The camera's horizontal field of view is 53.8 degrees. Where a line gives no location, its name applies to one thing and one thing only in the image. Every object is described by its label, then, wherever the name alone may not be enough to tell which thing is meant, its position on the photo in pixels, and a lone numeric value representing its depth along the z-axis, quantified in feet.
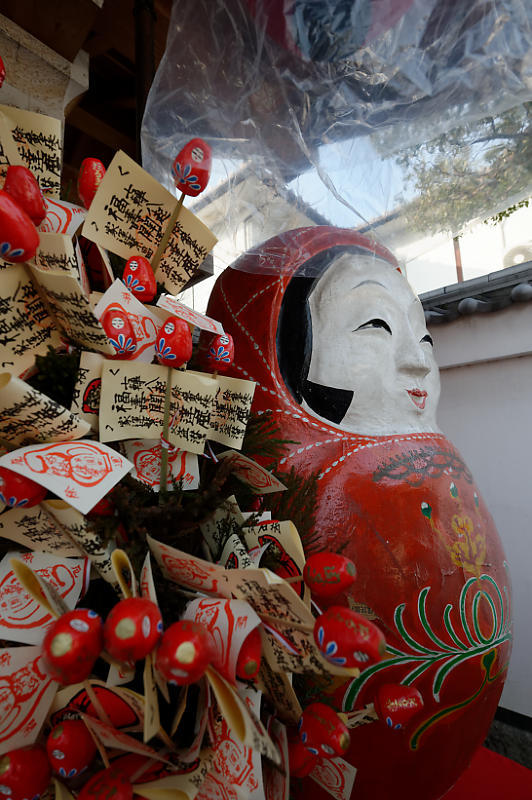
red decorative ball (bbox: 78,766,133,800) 1.61
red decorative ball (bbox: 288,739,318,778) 2.10
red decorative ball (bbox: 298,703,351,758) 1.94
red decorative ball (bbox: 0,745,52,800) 1.53
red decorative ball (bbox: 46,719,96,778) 1.60
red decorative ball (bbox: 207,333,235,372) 2.46
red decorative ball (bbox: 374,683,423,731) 2.34
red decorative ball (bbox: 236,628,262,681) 1.65
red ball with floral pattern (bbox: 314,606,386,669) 1.44
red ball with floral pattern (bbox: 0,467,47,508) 1.61
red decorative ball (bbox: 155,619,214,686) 1.39
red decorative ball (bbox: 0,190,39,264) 1.60
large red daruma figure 2.89
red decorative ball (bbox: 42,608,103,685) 1.35
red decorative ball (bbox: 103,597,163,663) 1.38
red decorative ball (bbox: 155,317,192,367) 2.06
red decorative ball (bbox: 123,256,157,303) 2.26
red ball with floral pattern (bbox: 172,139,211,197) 2.18
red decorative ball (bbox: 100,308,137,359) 2.01
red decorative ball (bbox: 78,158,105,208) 2.49
